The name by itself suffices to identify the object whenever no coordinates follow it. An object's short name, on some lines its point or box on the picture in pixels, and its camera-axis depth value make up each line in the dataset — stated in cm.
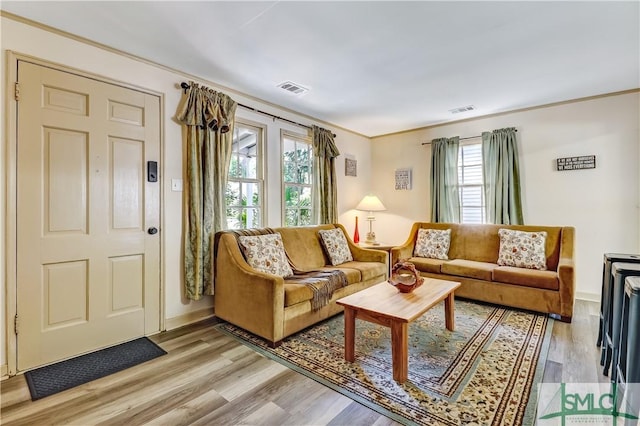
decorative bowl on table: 249
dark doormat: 194
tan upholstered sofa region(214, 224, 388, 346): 247
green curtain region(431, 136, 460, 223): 457
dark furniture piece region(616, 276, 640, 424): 143
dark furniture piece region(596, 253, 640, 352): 226
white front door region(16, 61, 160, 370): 212
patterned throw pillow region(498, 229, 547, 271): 342
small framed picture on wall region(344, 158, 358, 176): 502
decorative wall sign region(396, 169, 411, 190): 509
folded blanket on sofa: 276
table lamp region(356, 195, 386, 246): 488
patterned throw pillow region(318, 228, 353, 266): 373
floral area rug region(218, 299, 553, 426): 170
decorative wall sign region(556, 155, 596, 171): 363
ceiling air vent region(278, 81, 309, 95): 321
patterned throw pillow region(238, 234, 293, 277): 286
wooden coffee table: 194
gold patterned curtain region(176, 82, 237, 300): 289
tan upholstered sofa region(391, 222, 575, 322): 303
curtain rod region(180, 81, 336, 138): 290
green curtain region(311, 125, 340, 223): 439
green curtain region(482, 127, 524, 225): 404
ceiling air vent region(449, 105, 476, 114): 398
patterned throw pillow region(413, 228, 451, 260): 411
